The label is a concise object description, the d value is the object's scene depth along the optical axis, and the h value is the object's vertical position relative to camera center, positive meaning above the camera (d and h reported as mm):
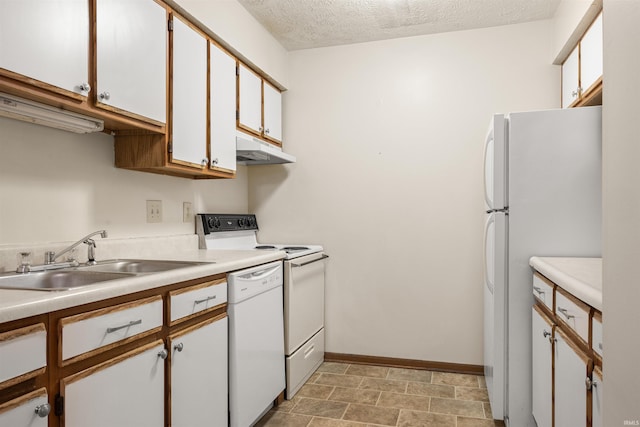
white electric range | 2668 -508
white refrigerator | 2096 -16
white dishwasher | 2023 -680
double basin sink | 1541 -250
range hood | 2756 +388
